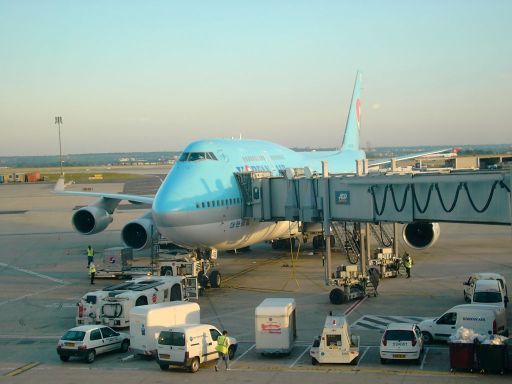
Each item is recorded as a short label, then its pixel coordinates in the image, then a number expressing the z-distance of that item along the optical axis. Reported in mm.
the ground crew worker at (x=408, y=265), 34525
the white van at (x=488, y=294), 25641
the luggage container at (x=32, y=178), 152500
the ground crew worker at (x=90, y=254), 39281
